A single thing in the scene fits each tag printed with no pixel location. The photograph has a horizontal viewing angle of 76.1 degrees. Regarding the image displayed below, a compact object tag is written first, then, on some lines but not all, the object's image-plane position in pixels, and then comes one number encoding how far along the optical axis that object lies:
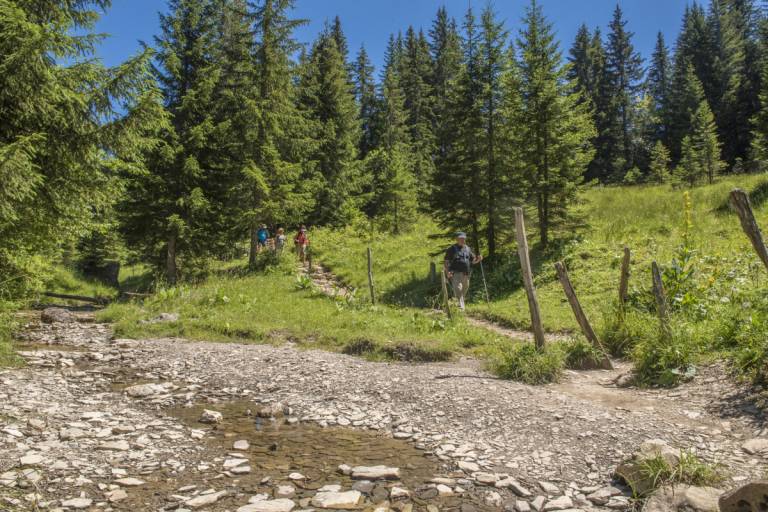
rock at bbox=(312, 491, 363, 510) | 4.77
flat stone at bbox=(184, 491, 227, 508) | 4.74
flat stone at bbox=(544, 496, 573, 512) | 4.66
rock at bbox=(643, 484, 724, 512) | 4.31
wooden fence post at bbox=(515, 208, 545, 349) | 8.94
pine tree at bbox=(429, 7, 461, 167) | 63.44
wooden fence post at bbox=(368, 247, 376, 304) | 17.53
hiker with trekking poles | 14.92
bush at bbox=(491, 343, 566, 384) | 8.58
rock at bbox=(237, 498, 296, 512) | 4.65
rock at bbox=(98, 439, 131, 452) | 6.02
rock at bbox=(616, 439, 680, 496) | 4.76
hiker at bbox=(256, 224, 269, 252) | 26.31
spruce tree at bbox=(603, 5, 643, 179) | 62.50
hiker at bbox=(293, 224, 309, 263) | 26.89
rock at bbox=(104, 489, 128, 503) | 4.82
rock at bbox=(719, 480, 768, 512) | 3.71
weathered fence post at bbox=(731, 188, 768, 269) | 6.30
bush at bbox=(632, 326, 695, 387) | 7.98
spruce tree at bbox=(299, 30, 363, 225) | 37.59
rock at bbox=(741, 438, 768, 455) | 5.42
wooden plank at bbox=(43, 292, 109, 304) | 20.41
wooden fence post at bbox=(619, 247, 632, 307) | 10.45
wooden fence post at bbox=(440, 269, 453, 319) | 13.88
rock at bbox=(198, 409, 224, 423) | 7.25
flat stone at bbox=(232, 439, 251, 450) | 6.26
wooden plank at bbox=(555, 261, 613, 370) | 9.23
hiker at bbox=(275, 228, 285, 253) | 25.21
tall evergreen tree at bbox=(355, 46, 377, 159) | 61.03
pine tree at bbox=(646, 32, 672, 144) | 67.81
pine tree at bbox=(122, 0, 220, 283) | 21.00
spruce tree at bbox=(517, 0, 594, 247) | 19.33
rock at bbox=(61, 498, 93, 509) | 4.65
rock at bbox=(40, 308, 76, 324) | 15.34
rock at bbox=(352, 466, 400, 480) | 5.36
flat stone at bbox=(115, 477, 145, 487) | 5.13
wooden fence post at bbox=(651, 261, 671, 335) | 8.64
